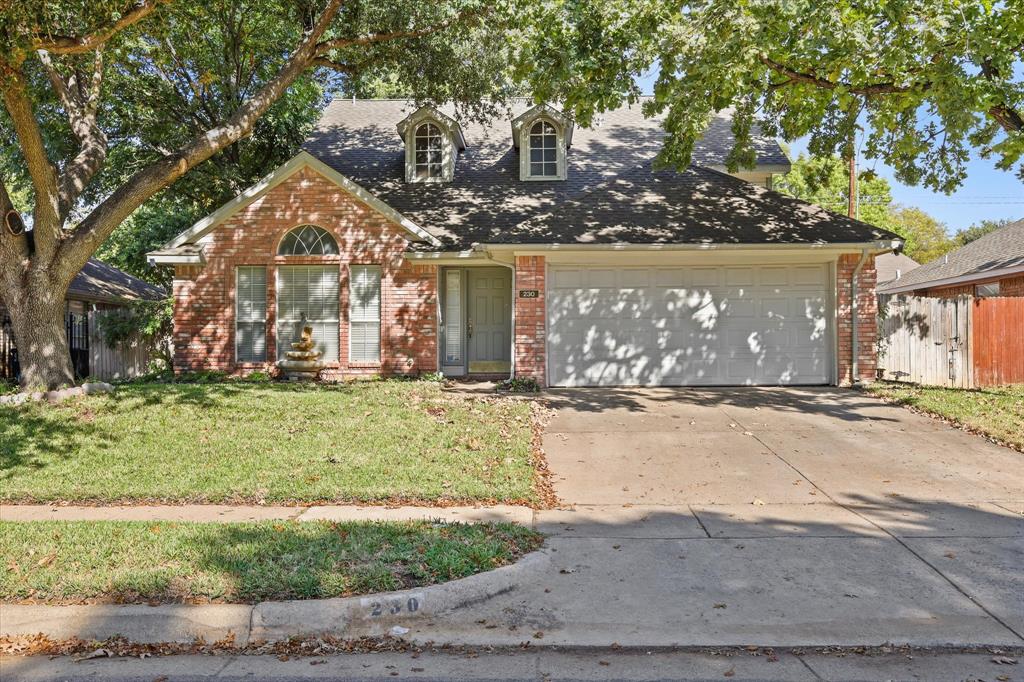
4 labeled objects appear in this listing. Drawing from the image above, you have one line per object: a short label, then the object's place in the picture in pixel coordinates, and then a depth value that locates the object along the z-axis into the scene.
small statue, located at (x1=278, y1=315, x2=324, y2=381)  13.63
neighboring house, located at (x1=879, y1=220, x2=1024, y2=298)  19.44
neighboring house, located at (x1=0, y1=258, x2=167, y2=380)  15.57
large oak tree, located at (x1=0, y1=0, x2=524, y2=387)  10.46
